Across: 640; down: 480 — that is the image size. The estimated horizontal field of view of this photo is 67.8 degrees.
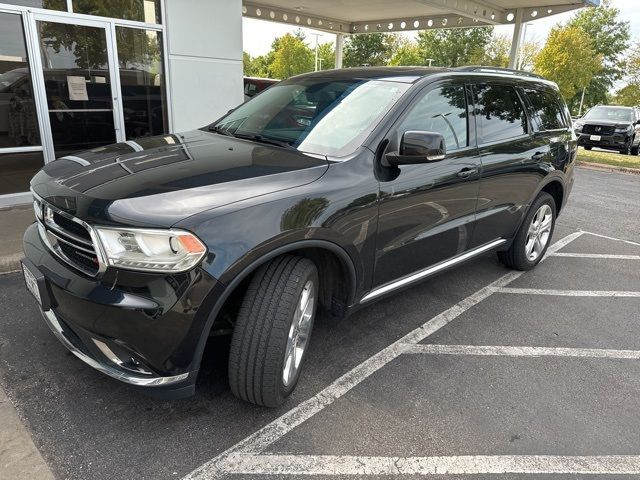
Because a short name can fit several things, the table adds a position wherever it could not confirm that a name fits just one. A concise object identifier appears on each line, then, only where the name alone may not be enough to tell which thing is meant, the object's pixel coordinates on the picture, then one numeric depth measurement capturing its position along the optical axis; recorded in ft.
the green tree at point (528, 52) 136.22
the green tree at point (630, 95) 115.85
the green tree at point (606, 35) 157.99
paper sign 20.80
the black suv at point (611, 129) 55.06
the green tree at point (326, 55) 183.52
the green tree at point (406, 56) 161.79
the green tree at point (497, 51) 146.61
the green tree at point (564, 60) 82.28
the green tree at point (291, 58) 160.56
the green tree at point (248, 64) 206.05
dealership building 19.47
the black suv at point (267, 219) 6.86
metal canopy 44.93
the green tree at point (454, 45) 162.40
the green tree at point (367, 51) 168.55
